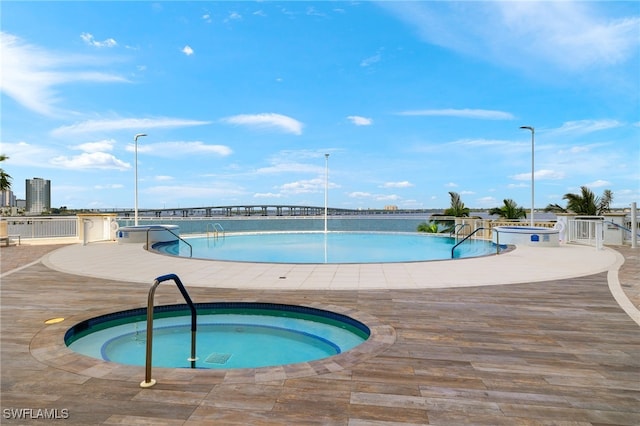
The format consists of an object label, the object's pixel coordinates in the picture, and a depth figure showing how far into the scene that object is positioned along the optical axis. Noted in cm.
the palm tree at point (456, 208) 2148
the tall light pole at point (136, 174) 1373
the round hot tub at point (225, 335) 383
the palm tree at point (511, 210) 1891
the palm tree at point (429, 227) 2052
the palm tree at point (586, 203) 1920
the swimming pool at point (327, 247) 1242
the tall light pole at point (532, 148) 1382
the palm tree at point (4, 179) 1451
